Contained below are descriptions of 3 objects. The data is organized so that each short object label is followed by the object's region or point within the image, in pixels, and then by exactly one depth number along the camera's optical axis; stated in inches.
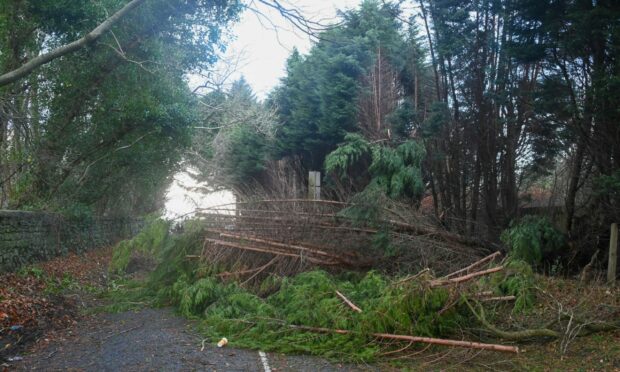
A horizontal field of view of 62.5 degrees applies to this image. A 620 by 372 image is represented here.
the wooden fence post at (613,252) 282.5
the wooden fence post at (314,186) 470.0
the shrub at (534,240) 331.6
